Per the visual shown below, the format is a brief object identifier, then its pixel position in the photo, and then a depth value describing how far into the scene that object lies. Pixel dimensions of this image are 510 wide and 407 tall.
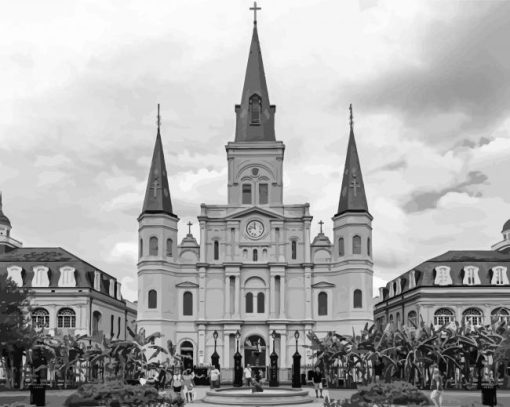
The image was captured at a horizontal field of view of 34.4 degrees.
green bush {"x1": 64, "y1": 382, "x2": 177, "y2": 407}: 31.44
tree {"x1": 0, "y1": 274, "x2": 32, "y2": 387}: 46.94
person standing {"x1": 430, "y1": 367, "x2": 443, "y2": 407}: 30.94
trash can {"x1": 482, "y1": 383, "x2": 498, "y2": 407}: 34.28
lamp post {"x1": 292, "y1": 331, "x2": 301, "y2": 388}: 54.84
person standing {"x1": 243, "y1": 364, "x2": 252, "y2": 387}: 49.07
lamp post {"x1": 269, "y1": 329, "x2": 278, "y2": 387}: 54.88
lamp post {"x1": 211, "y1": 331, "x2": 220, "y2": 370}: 61.49
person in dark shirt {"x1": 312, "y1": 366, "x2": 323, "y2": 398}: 44.26
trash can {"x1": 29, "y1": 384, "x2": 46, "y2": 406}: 35.08
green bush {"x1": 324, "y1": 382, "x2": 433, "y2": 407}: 32.69
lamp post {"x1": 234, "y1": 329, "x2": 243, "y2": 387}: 57.34
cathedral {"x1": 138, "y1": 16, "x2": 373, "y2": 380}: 73.25
